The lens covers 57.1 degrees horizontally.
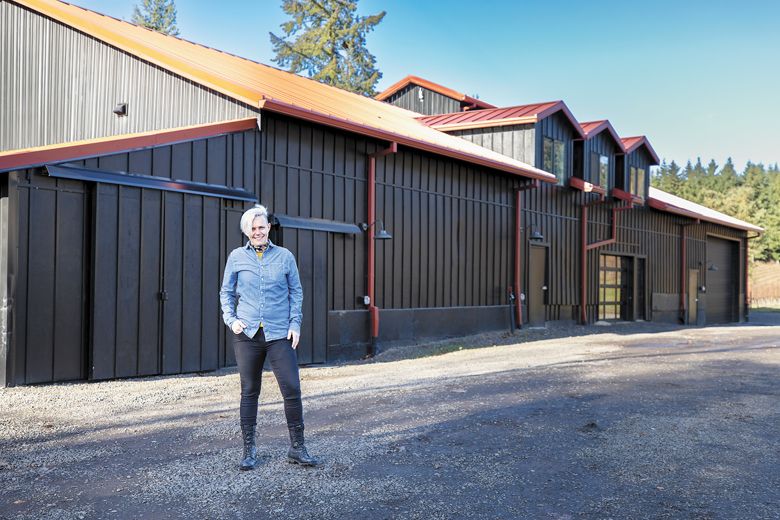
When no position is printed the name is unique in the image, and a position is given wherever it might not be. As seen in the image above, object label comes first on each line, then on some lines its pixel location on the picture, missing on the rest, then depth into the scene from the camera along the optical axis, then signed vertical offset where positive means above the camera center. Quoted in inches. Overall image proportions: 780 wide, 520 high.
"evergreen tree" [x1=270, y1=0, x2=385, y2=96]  1411.2 +462.5
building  319.0 +42.4
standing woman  185.0 -11.7
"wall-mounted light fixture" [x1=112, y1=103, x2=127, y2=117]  472.7 +109.8
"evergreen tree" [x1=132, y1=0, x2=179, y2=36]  1721.2 +627.8
